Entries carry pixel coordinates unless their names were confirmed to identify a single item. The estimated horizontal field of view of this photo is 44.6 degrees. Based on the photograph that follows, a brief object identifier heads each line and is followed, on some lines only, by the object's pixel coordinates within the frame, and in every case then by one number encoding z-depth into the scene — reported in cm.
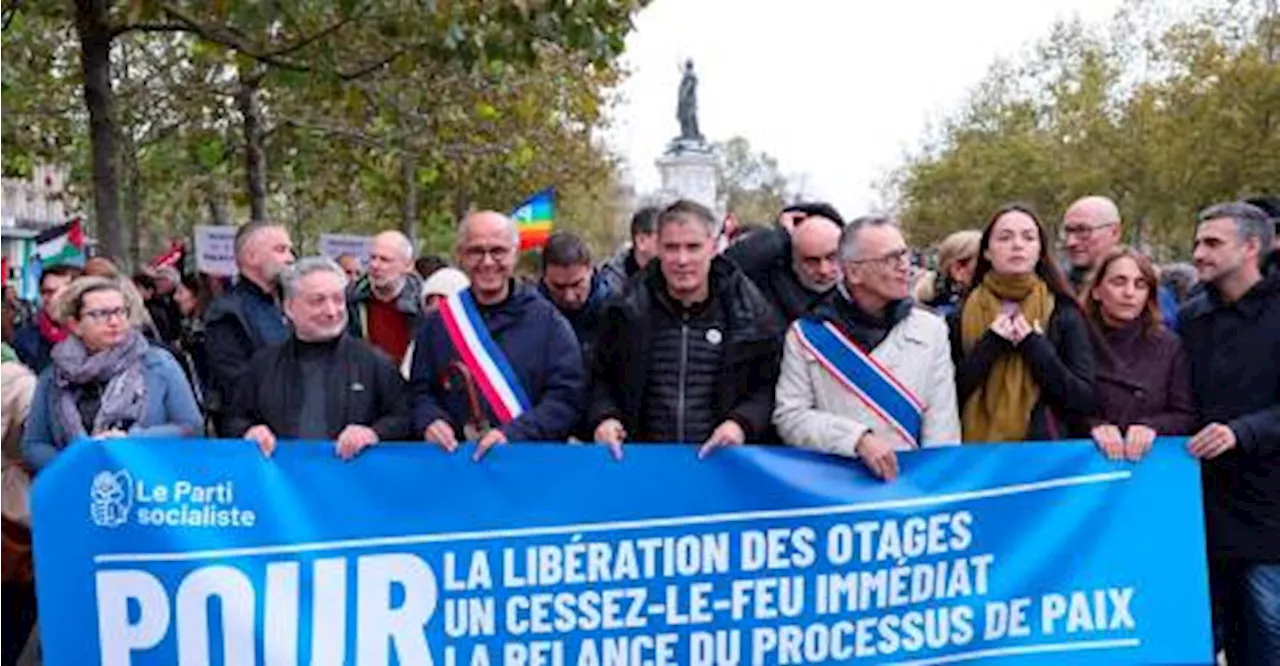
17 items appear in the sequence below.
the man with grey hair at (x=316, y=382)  511
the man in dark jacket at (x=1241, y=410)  505
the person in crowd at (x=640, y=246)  760
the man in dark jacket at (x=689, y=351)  504
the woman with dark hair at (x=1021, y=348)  501
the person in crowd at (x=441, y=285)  695
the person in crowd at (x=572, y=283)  657
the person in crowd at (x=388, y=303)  741
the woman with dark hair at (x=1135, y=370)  505
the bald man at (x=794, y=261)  610
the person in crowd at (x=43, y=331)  823
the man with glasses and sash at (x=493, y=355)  525
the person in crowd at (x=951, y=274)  628
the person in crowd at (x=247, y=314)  582
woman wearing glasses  522
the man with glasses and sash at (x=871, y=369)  490
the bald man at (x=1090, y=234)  650
